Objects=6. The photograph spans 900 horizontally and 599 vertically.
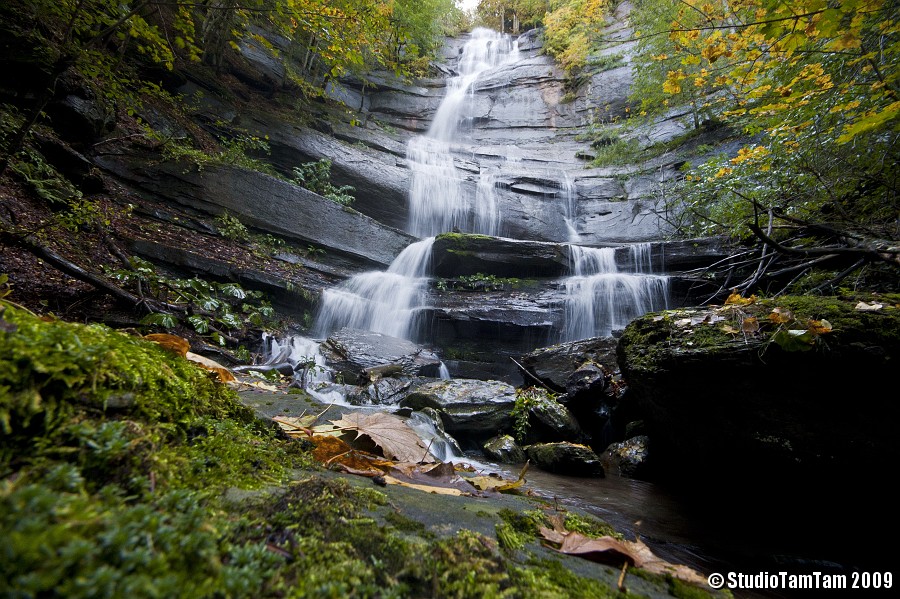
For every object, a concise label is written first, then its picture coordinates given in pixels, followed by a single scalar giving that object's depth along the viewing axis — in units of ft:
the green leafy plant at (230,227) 34.09
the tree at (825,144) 9.35
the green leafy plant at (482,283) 38.99
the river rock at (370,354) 26.84
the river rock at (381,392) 20.82
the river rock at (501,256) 39.58
